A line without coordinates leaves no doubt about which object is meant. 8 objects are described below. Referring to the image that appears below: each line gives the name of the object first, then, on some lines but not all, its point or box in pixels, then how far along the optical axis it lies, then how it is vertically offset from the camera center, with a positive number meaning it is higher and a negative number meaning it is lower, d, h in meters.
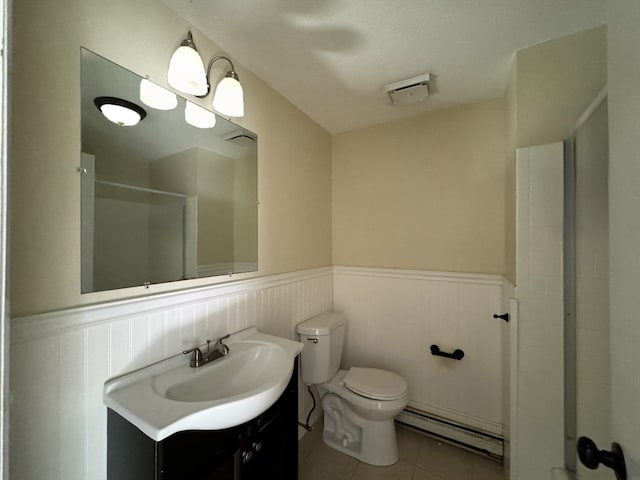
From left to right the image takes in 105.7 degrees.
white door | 0.42 +0.03
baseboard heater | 1.47 -1.26
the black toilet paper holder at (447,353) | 1.57 -0.75
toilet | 1.43 -0.95
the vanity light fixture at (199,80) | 0.88 +0.62
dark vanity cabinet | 0.66 -0.66
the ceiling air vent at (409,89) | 1.35 +0.87
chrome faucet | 0.93 -0.46
